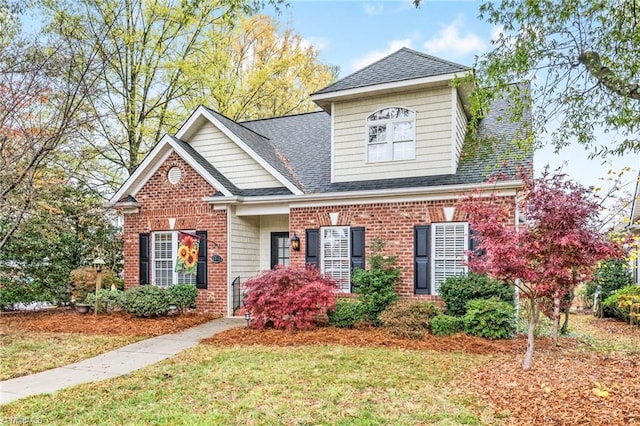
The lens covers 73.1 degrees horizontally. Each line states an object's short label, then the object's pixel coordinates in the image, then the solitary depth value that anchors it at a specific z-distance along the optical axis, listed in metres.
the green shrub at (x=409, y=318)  8.46
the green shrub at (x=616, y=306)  11.77
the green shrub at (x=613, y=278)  13.70
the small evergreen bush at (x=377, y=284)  9.48
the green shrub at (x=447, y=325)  8.55
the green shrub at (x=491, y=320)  8.25
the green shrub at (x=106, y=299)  10.90
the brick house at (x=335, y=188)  9.87
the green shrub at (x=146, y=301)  10.51
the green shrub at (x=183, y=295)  10.97
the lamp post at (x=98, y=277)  11.30
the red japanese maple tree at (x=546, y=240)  5.86
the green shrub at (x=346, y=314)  9.45
